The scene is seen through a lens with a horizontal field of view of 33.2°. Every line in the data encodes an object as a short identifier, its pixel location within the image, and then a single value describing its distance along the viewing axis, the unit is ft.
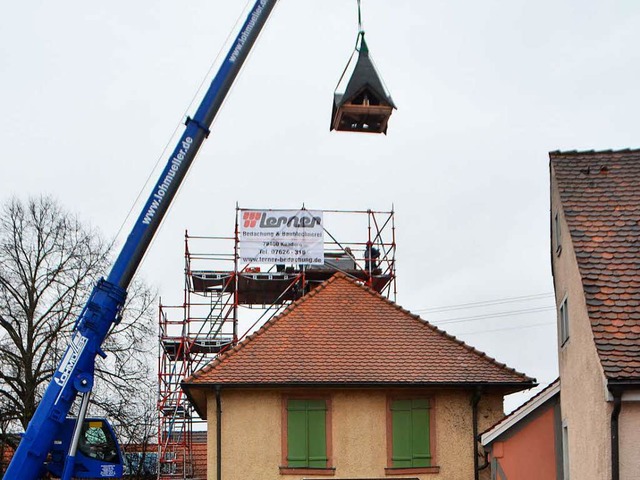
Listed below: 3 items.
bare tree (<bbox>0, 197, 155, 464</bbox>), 117.70
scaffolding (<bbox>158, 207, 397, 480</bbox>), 114.21
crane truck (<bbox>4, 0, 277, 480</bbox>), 59.16
